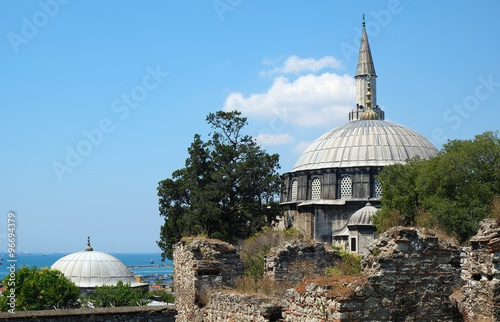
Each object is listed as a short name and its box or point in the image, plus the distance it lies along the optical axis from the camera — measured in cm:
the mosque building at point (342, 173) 5572
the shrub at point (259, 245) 1609
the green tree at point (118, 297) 2648
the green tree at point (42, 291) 2577
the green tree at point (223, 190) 3559
